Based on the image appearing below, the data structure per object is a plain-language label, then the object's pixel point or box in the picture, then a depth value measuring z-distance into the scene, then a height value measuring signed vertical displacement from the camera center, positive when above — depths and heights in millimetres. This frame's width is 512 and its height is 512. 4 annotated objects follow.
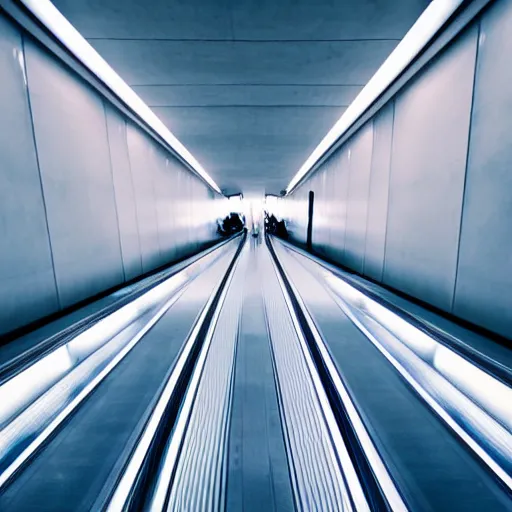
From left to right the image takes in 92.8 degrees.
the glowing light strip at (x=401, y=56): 2516 +2064
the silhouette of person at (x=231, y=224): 18989 -594
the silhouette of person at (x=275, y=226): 19328 -856
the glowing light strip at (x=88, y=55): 2502 +2129
